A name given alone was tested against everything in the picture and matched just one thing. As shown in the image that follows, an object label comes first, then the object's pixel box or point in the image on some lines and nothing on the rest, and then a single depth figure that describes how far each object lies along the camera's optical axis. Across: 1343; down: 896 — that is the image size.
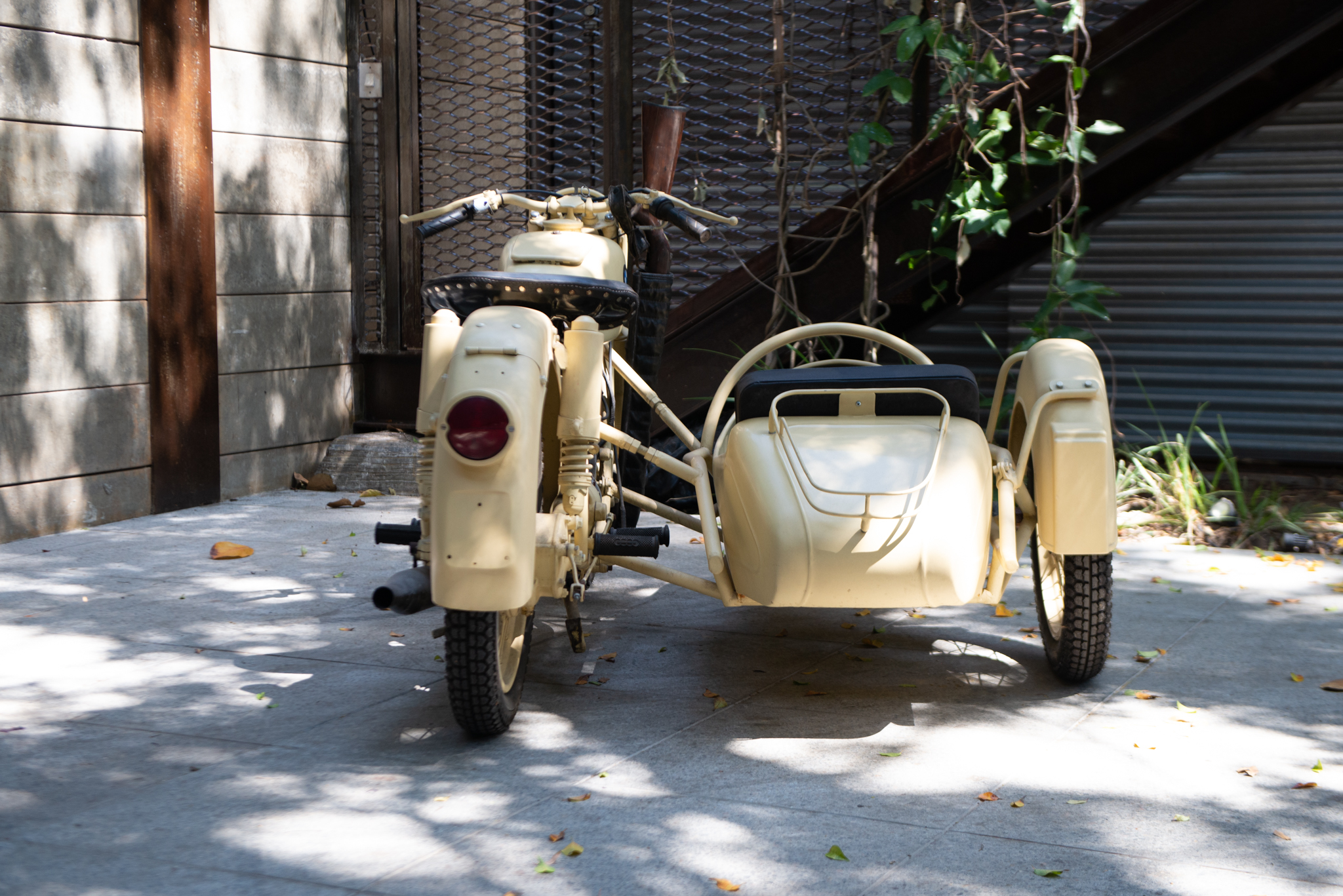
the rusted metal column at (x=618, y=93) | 7.29
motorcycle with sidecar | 2.92
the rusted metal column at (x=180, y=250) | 6.32
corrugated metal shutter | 6.98
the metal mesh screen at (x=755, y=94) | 7.15
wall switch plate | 7.61
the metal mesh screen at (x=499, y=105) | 7.87
